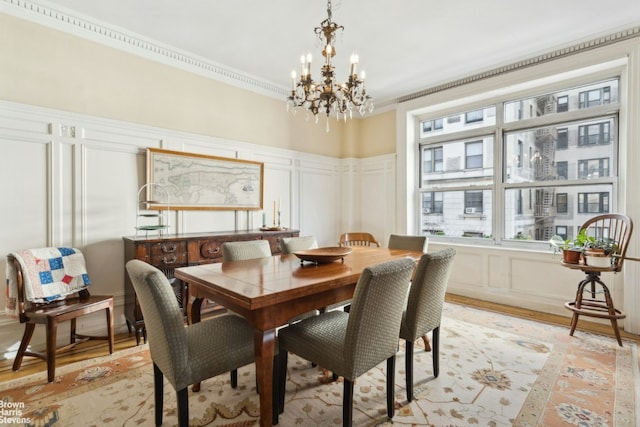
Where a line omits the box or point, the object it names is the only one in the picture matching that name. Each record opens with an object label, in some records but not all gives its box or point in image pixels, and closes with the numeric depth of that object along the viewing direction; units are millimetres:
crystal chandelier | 2182
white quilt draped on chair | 2328
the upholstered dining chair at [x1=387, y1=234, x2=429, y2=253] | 3195
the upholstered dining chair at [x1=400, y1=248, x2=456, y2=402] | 1963
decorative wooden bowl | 2242
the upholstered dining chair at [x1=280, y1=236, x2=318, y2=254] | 3023
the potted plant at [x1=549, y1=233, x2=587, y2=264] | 2930
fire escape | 3805
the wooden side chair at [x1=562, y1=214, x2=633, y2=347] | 2775
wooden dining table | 1541
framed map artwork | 3369
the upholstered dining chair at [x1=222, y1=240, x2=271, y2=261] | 2582
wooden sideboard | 2867
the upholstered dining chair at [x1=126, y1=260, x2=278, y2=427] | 1469
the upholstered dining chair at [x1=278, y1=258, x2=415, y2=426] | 1559
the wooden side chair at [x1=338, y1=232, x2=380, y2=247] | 4188
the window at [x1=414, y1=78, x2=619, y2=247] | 3504
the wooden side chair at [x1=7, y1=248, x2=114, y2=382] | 2271
